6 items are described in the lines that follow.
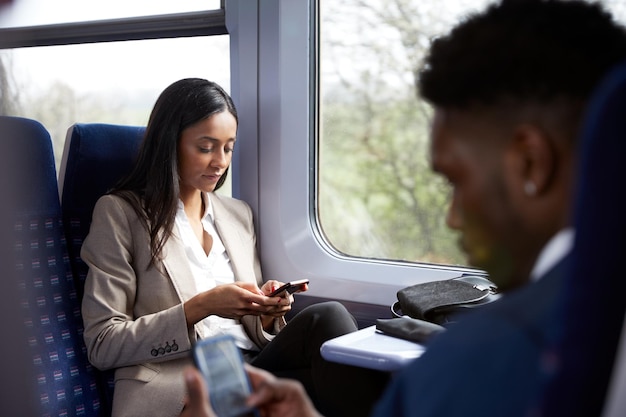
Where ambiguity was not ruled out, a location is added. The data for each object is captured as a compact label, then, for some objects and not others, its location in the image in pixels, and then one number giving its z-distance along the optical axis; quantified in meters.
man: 0.78
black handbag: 2.09
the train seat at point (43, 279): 2.14
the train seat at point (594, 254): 0.74
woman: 2.26
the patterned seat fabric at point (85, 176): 2.33
